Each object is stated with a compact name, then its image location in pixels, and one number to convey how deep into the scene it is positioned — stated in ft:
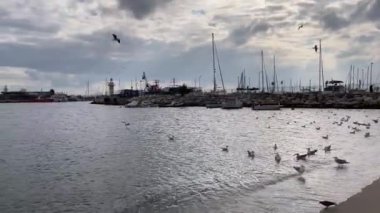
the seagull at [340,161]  87.47
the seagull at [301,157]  100.27
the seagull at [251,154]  108.88
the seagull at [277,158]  98.66
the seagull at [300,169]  82.34
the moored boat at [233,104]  411.75
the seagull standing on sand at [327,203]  54.75
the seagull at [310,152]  105.19
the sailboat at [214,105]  447.83
